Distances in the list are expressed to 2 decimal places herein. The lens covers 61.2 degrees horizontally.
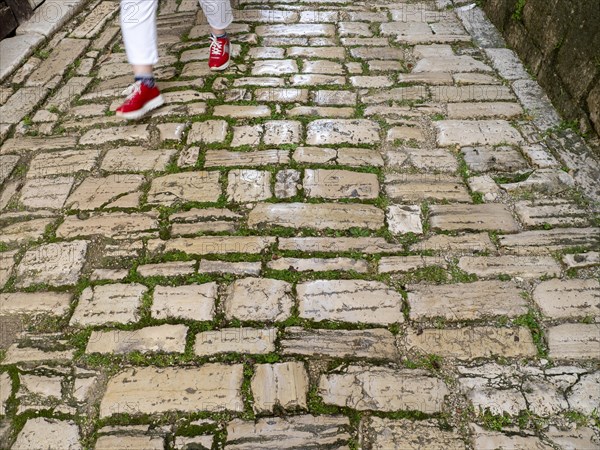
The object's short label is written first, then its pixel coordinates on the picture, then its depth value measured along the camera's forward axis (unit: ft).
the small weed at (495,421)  5.53
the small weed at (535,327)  6.24
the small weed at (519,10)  12.10
